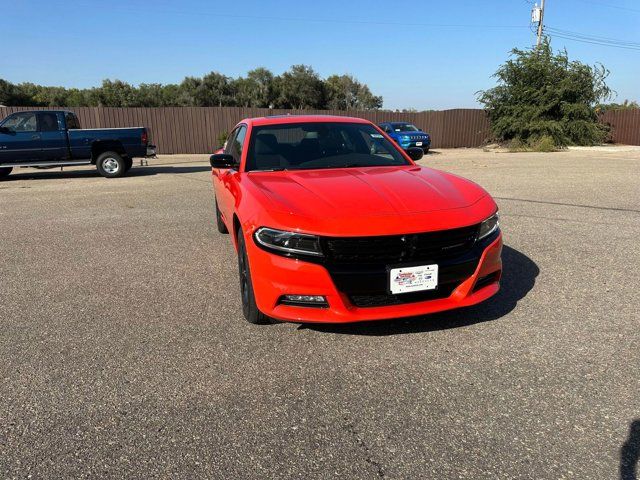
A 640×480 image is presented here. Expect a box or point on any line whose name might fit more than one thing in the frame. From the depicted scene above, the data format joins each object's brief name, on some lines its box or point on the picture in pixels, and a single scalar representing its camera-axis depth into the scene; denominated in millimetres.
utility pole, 34375
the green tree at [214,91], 60812
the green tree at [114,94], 56156
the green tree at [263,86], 62219
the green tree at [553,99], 27312
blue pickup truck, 13438
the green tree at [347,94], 72362
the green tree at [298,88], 61750
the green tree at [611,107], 30852
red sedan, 2906
